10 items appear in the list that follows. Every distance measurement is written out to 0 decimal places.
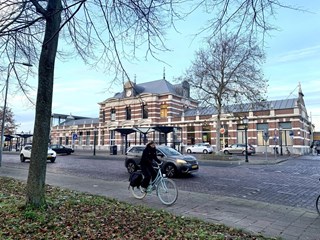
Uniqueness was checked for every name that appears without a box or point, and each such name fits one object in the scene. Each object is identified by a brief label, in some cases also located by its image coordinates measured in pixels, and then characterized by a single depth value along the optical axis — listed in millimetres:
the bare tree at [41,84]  5727
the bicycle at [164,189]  7461
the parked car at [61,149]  36625
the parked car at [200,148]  37062
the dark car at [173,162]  13031
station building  34875
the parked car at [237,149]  34634
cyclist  7730
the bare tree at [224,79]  26031
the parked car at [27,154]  23497
